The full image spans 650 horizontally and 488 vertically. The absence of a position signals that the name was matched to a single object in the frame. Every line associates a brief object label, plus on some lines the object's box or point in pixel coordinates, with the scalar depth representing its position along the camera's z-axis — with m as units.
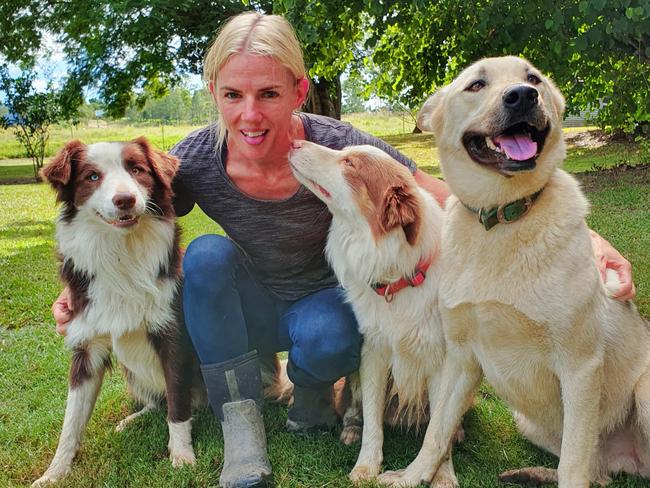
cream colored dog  1.91
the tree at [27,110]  17.36
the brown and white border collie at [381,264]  2.33
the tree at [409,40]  5.30
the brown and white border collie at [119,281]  2.43
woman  2.43
